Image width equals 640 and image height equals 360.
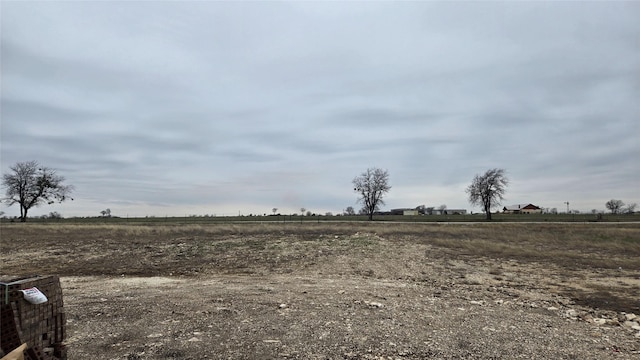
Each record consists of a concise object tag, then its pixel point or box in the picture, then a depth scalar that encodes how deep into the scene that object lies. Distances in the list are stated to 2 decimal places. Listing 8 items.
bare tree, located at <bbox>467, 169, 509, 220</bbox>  72.50
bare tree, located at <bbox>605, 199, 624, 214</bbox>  101.41
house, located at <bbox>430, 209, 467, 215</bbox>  134.21
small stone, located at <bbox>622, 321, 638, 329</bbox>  7.95
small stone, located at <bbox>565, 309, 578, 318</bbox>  8.69
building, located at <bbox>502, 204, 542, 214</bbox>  130.24
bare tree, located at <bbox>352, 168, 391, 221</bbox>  77.81
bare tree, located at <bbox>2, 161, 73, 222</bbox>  60.53
